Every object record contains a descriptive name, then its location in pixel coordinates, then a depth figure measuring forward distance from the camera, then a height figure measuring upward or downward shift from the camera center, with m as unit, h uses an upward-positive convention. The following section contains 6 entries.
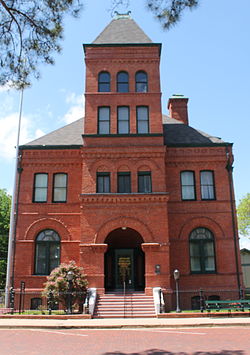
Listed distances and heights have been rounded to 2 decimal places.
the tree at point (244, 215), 51.12 +9.07
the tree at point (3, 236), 39.91 +5.19
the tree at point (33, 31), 10.73 +7.33
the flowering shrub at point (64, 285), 18.88 -0.09
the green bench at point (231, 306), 18.01 -1.22
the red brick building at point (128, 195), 21.14 +5.29
